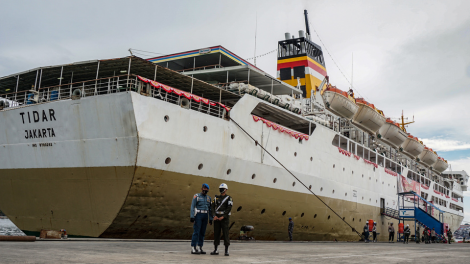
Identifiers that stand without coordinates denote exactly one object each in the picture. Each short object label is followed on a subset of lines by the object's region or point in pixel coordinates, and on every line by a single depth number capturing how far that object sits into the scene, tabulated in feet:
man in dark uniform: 24.40
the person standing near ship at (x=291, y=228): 57.49
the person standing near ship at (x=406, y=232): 65.72
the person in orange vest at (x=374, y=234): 77.78
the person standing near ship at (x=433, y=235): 87.10
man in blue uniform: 24.40
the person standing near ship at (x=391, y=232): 81.76
